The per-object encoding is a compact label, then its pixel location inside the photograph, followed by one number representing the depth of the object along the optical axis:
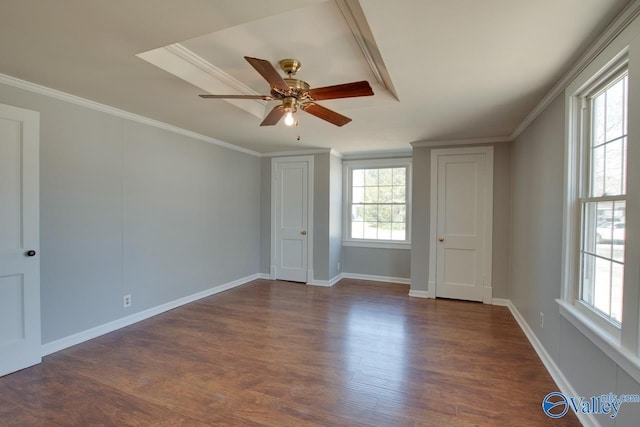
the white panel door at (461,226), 4.27
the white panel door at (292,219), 5.30
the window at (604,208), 1.47
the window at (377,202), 5.42
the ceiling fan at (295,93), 1.91
